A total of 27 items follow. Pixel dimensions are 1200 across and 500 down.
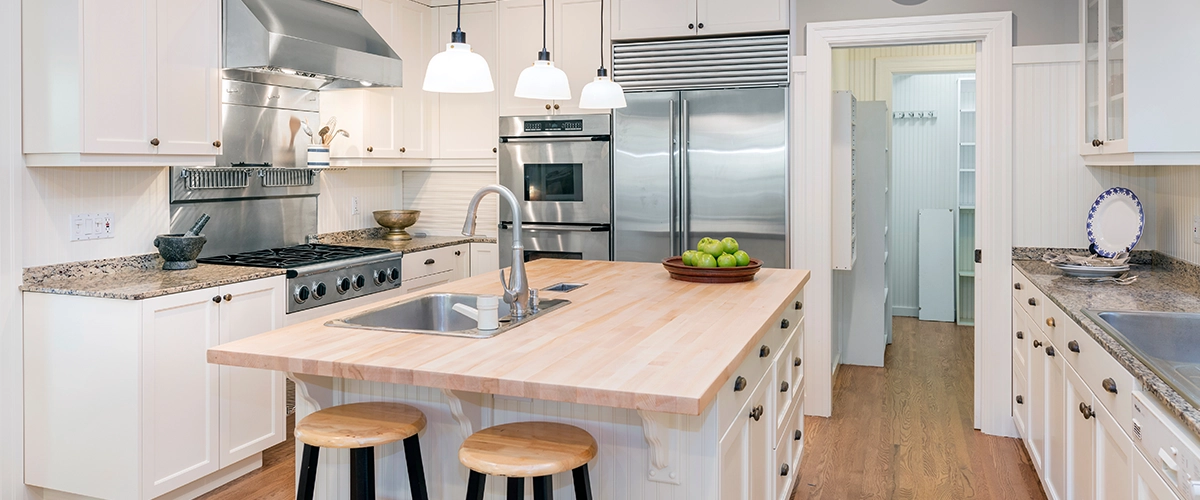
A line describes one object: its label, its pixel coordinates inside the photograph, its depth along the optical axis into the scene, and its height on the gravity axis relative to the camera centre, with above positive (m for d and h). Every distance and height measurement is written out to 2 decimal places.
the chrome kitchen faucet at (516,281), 2.43 -0.13
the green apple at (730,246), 3.29 -0.04
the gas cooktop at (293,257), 3.75 -0.10
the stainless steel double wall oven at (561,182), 4.88 +0.32
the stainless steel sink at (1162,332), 2.46 -0.29
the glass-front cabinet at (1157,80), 2.87 +0.54
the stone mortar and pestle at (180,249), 3.50 -0.05
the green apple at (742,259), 3.26 -0.09
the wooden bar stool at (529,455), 1.90 -0.51
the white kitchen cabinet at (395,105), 4.67 +0.76
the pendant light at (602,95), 3.03 +0.51
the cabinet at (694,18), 4.45 +1.19
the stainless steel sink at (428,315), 2.50 -0.25
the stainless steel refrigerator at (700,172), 4.48 +0.35
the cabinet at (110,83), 3.01 +0.57
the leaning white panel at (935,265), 7.23 -0.25
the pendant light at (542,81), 2.63 +0.49
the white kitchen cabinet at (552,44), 4.88 +1.13
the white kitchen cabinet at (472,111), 5.17 +0.78
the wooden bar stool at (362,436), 2.07 -0.49
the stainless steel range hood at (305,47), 3.63 +0.87
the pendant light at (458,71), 2.18 +0.43
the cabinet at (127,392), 3.01 -0.58
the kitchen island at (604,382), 1.78 -0.31
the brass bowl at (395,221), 5.19 +0.09
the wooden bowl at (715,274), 3.19 -0.14
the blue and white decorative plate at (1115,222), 3.69 +0.06
